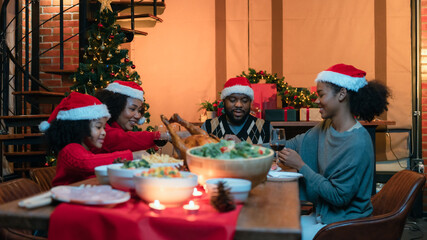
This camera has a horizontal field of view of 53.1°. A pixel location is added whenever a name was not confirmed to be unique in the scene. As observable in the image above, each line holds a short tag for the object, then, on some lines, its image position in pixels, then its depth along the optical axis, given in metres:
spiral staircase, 4.70
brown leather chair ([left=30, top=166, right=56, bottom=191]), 2.31
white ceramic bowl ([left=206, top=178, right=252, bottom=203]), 1.22
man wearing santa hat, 3.42
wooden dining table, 1.03
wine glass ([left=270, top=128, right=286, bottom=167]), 1.94
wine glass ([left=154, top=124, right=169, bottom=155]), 2.04
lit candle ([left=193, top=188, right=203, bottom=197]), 1.40
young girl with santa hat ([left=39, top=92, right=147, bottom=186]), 1.92
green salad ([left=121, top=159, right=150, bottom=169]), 1.42
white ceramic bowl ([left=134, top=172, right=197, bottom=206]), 1.18
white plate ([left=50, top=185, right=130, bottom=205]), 1.19
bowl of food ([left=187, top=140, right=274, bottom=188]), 1.32
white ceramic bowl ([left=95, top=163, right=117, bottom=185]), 1.47
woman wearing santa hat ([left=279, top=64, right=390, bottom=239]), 1.89
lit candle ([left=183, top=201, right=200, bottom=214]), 1.17
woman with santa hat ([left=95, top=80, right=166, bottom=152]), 2.58
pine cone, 1.16
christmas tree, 4.56
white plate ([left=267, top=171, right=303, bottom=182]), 1.80
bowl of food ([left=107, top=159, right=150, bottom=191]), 1.33
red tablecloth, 1.07
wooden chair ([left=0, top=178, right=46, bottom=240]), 1.66
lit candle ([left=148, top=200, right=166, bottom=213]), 1.17
